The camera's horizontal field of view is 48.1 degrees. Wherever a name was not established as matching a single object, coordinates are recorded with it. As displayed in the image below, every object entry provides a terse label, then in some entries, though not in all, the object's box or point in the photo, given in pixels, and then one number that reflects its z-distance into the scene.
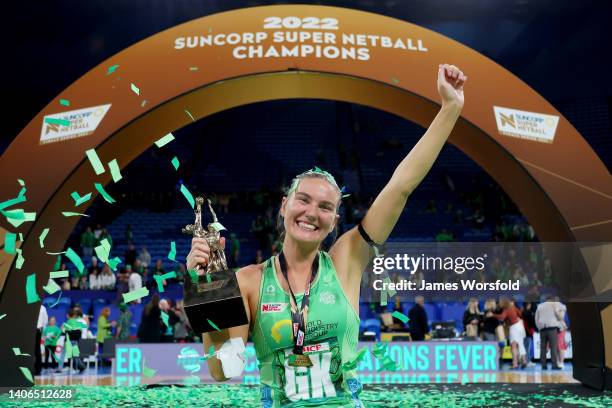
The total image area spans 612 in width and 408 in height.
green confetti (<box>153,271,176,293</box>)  3.33
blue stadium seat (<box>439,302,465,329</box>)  16.45
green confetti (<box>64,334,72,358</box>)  5.65
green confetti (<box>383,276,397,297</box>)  3.64
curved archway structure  7.86
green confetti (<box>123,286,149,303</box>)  3.41
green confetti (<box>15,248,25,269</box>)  7.17
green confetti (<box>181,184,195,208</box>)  3.18
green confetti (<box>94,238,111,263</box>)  4.02
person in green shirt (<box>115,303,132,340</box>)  14.52
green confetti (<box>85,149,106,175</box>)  4.43
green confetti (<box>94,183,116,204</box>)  4.38
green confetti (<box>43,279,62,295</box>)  5.46
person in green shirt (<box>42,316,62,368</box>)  14.60
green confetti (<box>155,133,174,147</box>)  3.73
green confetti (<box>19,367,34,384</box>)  7.10
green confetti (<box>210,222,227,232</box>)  2.84
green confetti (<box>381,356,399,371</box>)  3.18
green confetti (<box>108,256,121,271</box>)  4.14
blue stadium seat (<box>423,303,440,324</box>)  16.58
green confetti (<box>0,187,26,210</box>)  5.71
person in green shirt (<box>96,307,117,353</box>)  15.02
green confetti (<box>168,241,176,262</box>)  3.14
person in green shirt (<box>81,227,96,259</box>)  20.08
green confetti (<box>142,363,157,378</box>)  3.61
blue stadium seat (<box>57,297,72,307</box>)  16.52
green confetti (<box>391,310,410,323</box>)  3.49
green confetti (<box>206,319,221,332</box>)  2.56
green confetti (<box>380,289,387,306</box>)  3.51
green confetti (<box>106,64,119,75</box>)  7.77
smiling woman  2.72
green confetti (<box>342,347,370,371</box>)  2.75
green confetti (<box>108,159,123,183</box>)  4.48
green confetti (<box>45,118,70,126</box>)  7.86
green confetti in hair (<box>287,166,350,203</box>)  2.92
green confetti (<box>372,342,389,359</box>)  3.26
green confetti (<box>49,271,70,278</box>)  5.00
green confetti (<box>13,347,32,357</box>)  7.42
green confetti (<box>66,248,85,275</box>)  4.48
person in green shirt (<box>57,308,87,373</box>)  14.51
